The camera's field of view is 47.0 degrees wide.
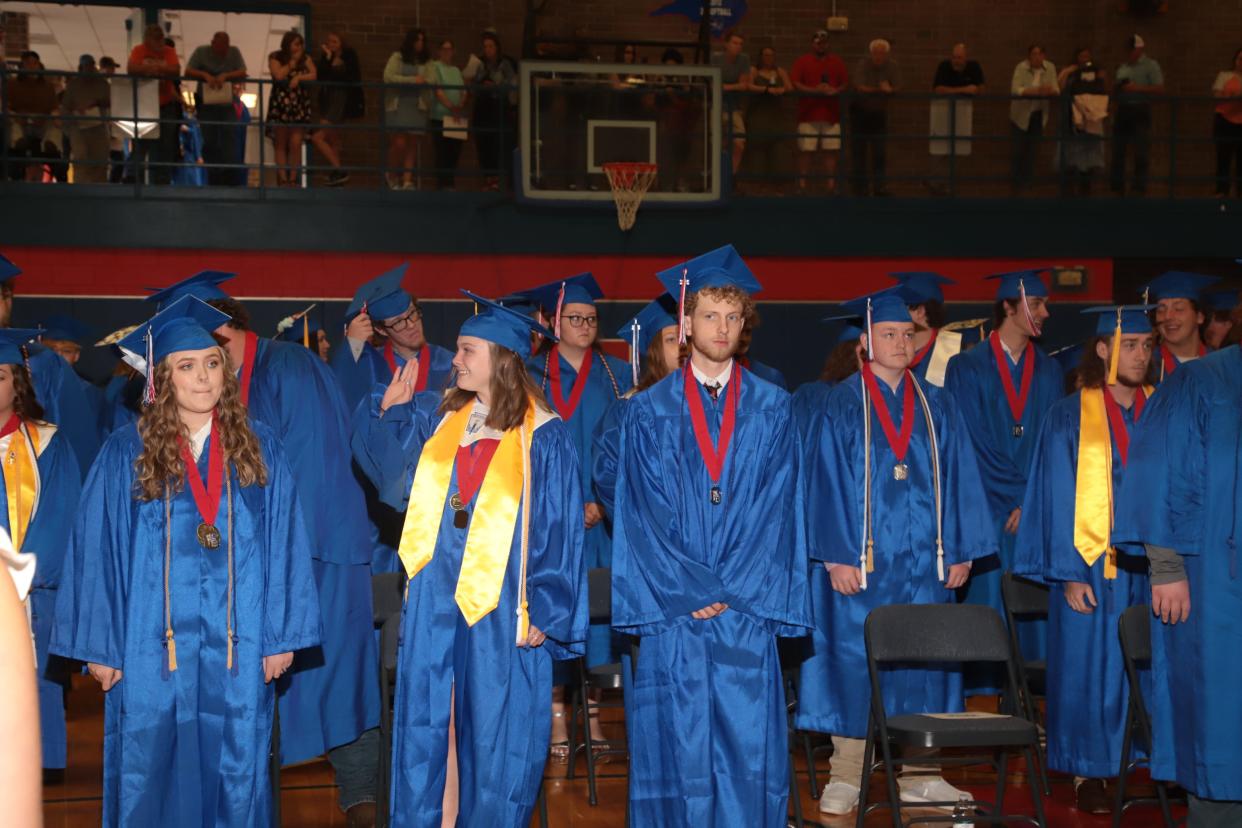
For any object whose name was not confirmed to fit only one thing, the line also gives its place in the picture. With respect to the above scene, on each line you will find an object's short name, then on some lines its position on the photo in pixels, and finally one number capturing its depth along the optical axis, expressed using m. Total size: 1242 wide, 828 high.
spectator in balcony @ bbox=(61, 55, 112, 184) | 12.66
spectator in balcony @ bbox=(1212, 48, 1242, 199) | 13.93
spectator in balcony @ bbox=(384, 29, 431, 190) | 13.15
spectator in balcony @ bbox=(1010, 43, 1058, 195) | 14.03
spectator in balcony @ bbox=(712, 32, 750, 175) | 13.12
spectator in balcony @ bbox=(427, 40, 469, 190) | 13.09
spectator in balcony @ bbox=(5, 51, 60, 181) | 12.59
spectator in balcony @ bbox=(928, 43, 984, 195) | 14.11
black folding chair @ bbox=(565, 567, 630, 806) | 5.77
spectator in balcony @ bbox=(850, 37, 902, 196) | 13.48
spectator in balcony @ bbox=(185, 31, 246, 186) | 12.67
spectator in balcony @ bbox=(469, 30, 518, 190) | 12.73
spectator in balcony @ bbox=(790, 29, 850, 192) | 13.42
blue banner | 13.80
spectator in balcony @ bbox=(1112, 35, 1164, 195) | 13.71
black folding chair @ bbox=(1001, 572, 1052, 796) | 6.12
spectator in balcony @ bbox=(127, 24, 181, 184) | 12.56
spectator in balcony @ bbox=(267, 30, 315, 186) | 12.66
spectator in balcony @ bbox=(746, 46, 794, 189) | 13.38
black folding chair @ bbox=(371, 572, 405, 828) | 4.97
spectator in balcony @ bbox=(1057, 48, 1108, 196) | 13.73
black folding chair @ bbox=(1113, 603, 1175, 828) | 5.06
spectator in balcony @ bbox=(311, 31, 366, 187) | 13.06
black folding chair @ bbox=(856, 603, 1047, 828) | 4.89
